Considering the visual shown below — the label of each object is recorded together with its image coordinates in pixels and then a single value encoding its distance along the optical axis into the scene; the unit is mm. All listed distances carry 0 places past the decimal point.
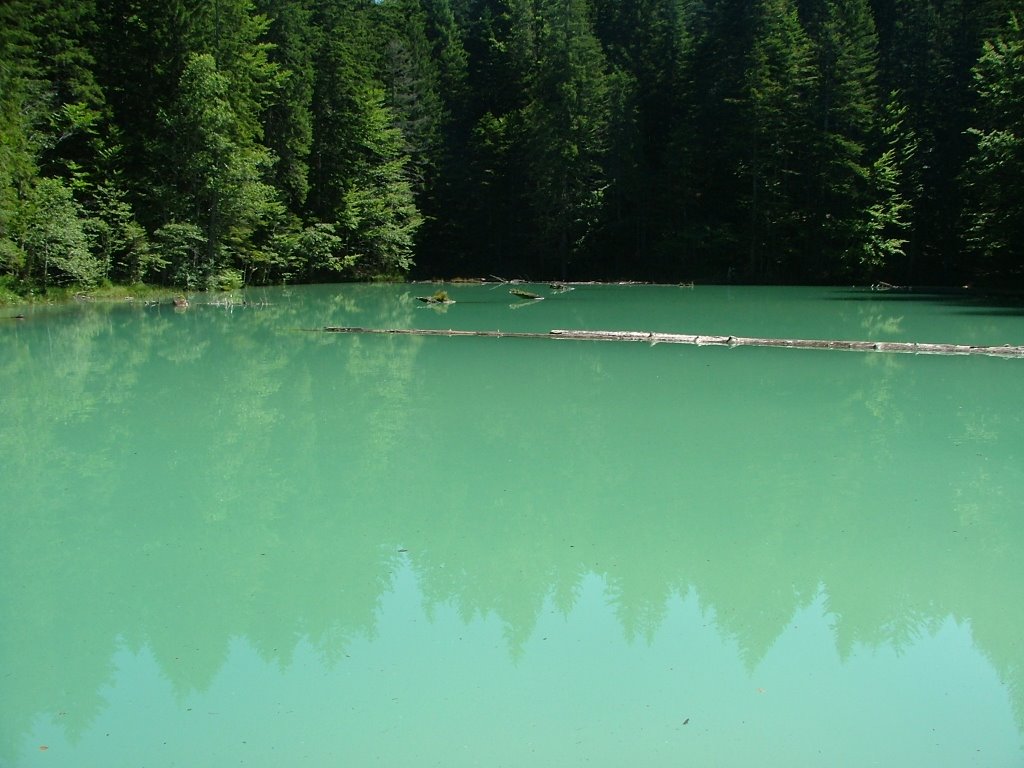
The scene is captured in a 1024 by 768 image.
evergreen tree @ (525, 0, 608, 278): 36344
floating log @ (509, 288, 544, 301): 24078
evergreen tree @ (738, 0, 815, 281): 33625
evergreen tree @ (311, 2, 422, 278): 35375
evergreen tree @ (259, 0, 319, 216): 33094
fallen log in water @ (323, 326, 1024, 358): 13344
